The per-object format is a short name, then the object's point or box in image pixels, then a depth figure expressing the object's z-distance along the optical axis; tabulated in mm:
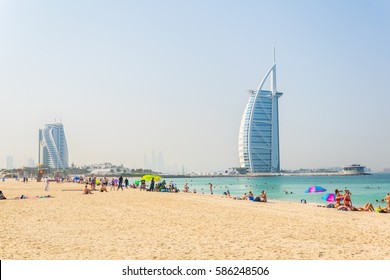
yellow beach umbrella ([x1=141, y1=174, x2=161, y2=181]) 41688
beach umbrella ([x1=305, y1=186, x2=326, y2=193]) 29109
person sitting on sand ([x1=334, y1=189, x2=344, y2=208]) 20578
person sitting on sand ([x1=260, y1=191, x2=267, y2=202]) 26362
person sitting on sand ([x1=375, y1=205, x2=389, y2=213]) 18839
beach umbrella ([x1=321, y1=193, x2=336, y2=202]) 24661
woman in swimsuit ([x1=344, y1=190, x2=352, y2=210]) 19808
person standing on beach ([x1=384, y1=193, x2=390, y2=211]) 20184
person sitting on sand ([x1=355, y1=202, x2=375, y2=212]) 19619
